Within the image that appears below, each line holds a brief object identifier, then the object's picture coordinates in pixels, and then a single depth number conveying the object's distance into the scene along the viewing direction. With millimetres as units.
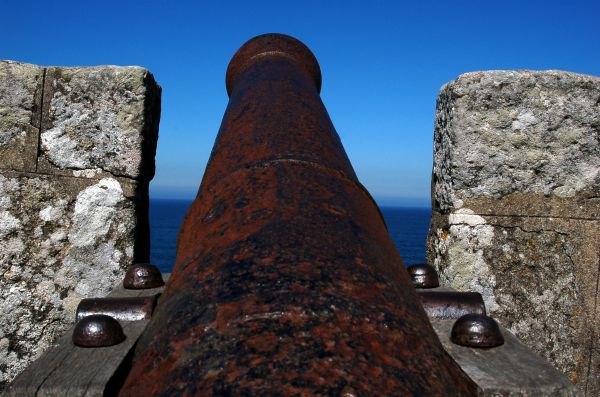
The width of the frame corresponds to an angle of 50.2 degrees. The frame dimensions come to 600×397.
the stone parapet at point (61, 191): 3258
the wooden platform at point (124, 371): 1463
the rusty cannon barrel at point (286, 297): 1035
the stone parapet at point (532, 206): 3357
